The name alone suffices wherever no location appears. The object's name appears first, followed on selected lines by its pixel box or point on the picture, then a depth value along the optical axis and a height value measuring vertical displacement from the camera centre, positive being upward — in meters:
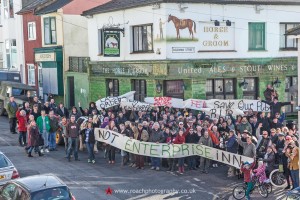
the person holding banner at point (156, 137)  20.28 -2.97
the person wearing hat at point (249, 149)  18.31 -3.13
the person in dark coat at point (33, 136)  21.52 -3.06
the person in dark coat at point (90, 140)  21.17 -3.19
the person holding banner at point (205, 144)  19.78 -3.22
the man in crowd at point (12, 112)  26.25 -2.50
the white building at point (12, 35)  44.31 +2.40
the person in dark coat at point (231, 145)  19.34 -3.17
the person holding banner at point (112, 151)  21.44 -3.70
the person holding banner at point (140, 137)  20.42 -3.00
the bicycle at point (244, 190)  16.72 -4.18
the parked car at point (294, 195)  13.03 -3.41
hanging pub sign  30.56 +1.07
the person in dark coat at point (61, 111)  25.95 -2.45
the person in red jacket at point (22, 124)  23.56 -2.81
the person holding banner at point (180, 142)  19.89 -3.11
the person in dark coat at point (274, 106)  25.70 -2.32
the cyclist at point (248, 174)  16.47 -3.65
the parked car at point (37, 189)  13.13 -3.25
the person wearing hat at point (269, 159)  18.02 -3.46
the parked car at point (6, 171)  16.20 -3.40
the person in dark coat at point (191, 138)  20.22 -3.01
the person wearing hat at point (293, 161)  17.02 -3.33
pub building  27.83 +0.66
